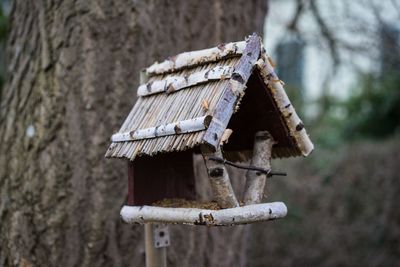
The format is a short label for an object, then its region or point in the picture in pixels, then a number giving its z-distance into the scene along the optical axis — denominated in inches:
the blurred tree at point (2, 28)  162.5
